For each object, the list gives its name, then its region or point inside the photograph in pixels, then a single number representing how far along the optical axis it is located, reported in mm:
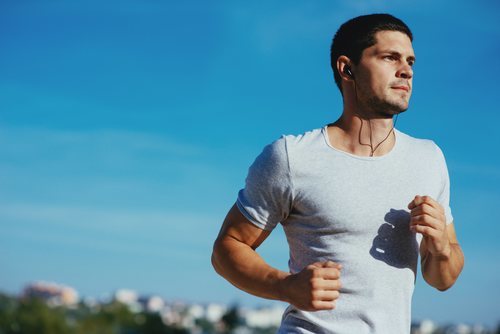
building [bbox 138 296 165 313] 190000
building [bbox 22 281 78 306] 178875
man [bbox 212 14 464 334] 3172
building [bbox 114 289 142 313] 187250
